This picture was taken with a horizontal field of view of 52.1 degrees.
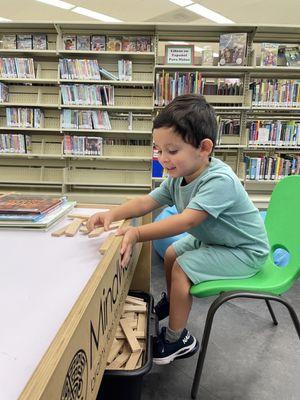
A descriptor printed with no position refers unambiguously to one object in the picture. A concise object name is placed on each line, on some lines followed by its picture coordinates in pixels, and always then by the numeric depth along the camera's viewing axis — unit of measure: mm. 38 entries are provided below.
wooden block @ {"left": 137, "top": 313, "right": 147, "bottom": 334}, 1094
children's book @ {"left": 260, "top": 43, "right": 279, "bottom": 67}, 3057
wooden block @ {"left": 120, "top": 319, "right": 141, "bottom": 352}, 969
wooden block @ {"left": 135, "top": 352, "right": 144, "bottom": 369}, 903
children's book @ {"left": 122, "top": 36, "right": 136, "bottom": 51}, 3150
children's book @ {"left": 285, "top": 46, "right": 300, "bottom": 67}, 3099
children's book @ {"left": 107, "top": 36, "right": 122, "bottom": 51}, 3164
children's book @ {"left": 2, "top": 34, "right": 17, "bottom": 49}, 3191
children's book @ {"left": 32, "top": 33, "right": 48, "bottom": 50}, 3191
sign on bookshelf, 3104
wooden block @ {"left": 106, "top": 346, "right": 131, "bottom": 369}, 891
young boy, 969
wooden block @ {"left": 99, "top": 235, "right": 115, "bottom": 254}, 726
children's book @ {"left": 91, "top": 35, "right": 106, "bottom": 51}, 3168
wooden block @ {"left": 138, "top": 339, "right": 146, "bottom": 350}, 992
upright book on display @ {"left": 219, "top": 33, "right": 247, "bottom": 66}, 3037
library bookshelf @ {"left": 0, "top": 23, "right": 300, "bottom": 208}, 3139
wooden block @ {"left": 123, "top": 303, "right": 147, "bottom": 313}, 1201
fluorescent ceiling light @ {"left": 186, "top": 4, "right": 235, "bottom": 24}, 4691
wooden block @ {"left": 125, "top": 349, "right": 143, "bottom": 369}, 900
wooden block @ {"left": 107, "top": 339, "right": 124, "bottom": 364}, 932
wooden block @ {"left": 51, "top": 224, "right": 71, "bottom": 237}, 858
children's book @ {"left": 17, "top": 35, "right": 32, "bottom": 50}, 3188
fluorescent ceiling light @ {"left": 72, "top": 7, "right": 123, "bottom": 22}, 4848
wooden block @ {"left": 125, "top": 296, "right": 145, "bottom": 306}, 1262
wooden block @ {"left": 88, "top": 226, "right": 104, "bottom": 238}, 875
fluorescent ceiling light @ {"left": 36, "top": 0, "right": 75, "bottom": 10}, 4531
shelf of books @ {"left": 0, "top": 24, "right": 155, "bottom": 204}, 3160
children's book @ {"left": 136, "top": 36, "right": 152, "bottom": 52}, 3160
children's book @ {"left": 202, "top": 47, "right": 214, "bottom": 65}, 3125
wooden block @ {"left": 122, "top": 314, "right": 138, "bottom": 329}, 1103
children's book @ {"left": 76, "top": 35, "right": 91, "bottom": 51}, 3170
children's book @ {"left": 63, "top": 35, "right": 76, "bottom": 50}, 3170
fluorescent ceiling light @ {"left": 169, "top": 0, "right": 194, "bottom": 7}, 4457
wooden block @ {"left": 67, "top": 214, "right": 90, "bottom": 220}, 1062
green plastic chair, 974
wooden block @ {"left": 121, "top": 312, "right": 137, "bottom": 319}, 1158
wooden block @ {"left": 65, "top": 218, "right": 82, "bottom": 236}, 870
